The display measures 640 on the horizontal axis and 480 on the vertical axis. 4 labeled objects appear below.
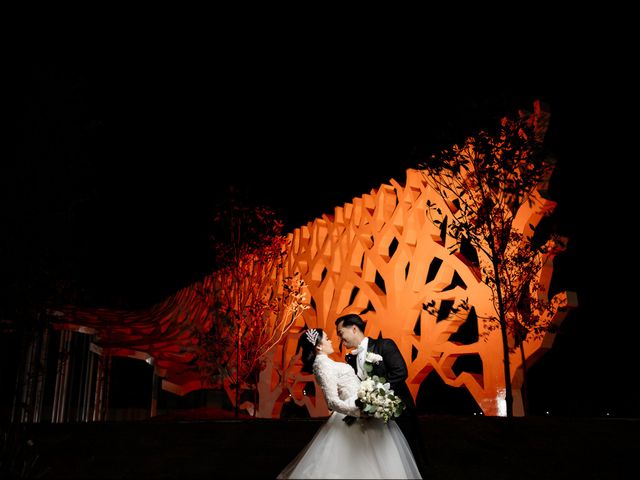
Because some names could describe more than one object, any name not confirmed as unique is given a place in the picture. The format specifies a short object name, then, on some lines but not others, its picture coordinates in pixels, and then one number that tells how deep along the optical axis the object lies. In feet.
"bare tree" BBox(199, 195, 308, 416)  54.75
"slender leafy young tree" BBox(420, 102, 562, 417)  30.89
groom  14.19
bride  12.65
